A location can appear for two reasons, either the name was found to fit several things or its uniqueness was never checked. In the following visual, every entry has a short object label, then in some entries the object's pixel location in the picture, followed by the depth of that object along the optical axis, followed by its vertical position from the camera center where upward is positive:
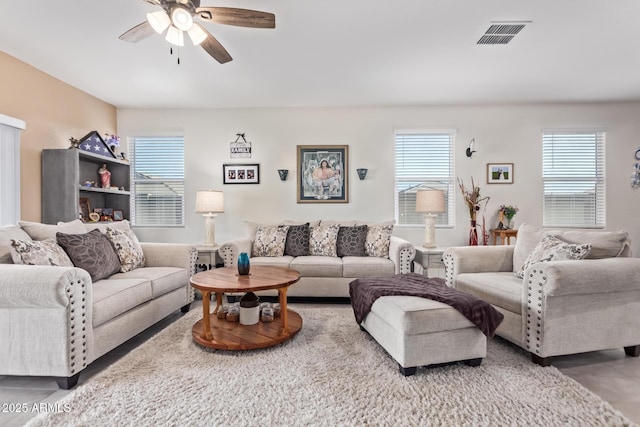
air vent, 2.60 +1.49
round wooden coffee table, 2.26 -0.90
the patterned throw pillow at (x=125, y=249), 2.87 -0.34
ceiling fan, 1.96 +1.22
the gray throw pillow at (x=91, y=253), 2.43 -0.32
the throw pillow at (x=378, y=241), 3.74 -0.35
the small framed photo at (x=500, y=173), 4.57 +0.53
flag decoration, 3.76 +0.80
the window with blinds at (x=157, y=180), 4.77 +0.46
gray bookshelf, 3.48 +0.29
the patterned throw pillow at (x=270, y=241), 3.83 -0.36
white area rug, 1.56 -1.00
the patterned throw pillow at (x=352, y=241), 3.82 -0.36
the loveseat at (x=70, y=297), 1.80 -0.55
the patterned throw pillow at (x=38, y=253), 2.08 -0.28
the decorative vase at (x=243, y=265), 2.60 -0.44
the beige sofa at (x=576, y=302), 2.04 -0.61
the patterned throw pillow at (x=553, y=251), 2.35 -0.31
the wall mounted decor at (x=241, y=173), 4.68 +0.55
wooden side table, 4.32 -0.31
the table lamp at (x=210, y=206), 4.12 +0.07
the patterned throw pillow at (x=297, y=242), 3.88 -0.37
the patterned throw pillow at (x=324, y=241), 3.85 -0.36
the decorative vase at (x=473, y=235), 4.46 -0.34
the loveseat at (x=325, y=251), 3.44 -0.47
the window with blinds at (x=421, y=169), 4.67 +0.60
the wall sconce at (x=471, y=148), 4.54 +0.88
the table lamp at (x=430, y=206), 3.95 +0.06
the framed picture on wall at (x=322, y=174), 4.64 +0.53
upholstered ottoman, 1.91 -0.76
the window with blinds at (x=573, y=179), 4.56 +0.44
